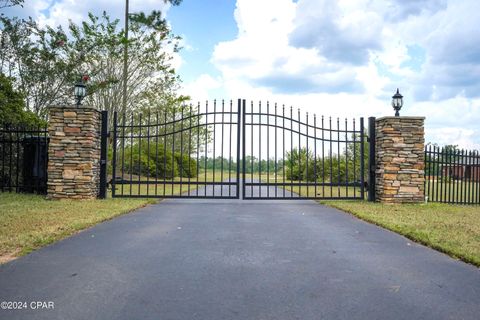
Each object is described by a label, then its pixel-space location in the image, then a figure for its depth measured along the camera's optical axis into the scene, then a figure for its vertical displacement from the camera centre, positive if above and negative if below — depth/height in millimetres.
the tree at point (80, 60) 15578 +4227
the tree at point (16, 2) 10053 +4107
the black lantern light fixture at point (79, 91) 9336 +1778
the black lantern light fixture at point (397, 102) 9492 +1592
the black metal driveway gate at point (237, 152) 9500 +626
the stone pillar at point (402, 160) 9258 +236
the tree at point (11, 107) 11119 +1702
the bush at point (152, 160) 18869 +386
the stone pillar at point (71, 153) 9031 +332
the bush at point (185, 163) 21891 +314
